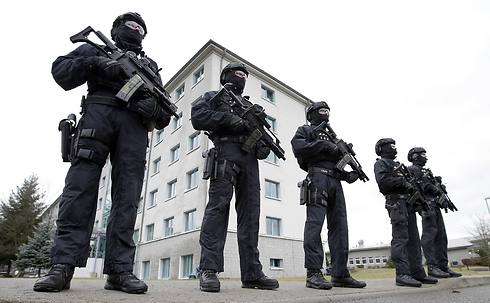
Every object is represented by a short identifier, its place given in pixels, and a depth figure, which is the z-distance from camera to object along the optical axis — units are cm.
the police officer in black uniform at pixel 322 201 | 404
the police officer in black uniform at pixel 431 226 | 597
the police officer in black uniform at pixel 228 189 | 331
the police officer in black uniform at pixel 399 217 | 482
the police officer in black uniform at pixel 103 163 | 248
